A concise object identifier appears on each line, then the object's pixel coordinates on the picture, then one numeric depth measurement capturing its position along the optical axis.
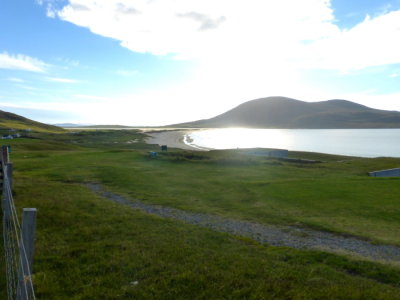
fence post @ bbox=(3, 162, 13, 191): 15.46
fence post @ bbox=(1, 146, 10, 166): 17.95
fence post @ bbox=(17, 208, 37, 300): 5.88
